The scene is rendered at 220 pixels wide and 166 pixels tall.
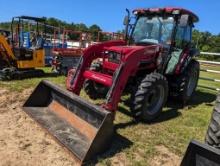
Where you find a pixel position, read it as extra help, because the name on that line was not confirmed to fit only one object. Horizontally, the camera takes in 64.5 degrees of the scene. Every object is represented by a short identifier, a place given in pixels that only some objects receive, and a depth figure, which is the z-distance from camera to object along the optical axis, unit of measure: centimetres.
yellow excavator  575
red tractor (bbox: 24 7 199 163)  282
